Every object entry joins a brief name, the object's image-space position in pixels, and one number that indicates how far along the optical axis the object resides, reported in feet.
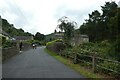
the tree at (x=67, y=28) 47.96
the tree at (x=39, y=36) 168.36
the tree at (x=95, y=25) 89.27
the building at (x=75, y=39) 47.02
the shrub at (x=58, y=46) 42.54
